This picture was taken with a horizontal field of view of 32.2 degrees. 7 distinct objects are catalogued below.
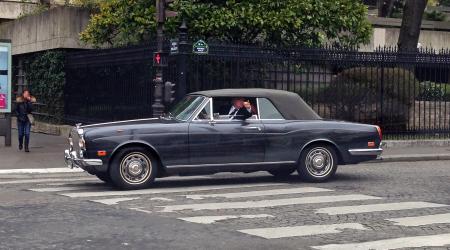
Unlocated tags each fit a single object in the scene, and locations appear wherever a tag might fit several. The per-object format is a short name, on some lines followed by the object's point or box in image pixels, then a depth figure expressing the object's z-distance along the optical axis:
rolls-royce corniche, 12.43
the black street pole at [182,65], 18.98
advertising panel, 20.86
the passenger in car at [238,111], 13.14
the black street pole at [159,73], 17.67
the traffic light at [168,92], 17.58
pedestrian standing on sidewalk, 19.92
